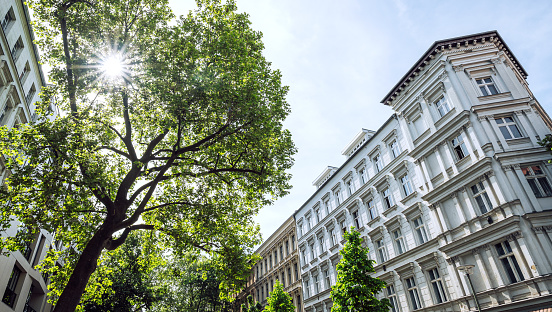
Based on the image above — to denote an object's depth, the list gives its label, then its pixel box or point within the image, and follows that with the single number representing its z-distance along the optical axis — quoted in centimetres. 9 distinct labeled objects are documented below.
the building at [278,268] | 3638
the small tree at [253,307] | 3638
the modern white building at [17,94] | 1611
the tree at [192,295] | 4775
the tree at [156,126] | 1229
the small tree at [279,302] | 2906
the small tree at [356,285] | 1792
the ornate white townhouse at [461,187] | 1462
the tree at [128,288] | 2987
